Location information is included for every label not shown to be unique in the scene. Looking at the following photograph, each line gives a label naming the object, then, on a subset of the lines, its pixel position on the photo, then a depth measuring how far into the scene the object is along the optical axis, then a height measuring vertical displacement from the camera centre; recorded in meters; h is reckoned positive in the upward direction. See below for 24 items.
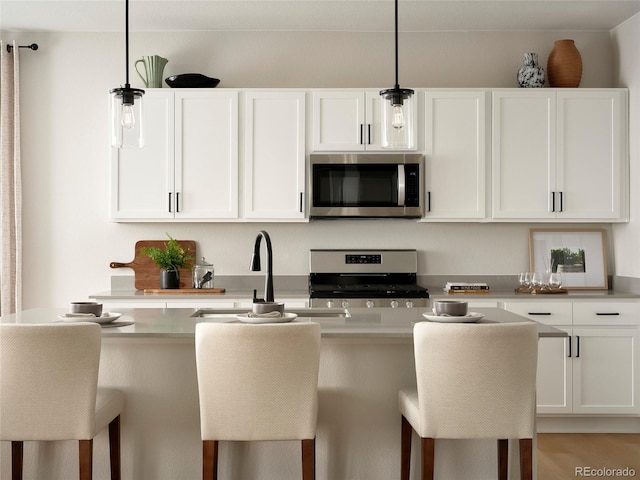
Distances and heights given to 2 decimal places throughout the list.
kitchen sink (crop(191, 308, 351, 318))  3.10 -0.33
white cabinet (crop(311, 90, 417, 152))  4.35 +0.79
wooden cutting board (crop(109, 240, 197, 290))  4.66 -0.21
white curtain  4.54 +0.42
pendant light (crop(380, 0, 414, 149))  2.49 +0.45
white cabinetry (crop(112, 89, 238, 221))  4.36 +0.54
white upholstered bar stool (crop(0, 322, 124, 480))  2.24 -0.48
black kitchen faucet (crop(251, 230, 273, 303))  2.68 -0.10
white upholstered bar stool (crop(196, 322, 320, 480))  2.24 -0.48
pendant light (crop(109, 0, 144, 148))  2.53 +0.47
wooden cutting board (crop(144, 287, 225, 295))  4.30 -0.31
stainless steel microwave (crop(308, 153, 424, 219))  4.36 +0.36
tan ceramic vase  4.45 +1.16
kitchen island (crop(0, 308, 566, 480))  2.64 -0.74
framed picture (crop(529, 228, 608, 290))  4.63 -0.09
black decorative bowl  4.39 +1.05
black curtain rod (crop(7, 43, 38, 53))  4.57 +1.33
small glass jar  4.45 -0.22
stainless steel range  4.66 -0.18
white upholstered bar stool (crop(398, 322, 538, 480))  2.25 -0.48
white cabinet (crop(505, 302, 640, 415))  4.12 -0.73
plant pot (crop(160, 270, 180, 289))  4.39 -0.24
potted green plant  4.39 -0.13
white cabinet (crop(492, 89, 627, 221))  4.38 +0.56
